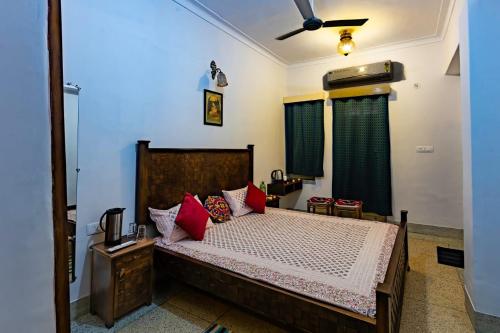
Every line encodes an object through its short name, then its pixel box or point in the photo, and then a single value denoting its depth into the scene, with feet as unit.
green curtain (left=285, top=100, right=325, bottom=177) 15.62
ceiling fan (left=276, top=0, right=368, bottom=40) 7.66
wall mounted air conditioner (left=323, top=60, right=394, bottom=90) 13.43
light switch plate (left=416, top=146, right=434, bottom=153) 12.90
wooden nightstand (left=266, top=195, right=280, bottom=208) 13.33
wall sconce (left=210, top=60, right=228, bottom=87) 10.80
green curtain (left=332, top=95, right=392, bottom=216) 13.78
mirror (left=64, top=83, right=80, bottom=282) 6.65
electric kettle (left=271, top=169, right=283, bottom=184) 15.54
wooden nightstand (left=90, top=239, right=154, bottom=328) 6.38
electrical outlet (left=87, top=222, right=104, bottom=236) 7.07
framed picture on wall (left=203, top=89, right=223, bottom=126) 10.77
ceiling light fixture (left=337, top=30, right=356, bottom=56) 11.84
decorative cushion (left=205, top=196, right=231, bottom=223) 9.81
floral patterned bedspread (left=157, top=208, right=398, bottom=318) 5.26
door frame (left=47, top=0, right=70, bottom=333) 1.38
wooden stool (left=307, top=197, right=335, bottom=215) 13.38
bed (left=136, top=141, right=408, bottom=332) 4.89
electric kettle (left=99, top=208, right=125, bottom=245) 6.93
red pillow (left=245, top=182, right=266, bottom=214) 11.24
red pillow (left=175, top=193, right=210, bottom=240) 7.96
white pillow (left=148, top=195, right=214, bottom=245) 7.95
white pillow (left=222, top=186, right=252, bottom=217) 10.82
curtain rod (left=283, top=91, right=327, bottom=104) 15.39
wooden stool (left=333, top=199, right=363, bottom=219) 12.75
